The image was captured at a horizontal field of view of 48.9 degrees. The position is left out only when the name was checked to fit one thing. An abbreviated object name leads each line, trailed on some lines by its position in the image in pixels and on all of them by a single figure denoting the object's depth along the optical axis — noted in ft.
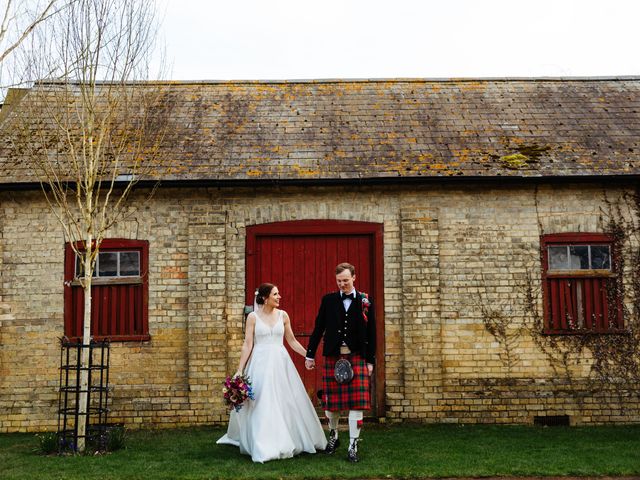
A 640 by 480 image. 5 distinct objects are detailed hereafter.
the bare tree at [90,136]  27.50
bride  24.93
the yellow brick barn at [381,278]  33.71
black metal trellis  26.81
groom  24.76
